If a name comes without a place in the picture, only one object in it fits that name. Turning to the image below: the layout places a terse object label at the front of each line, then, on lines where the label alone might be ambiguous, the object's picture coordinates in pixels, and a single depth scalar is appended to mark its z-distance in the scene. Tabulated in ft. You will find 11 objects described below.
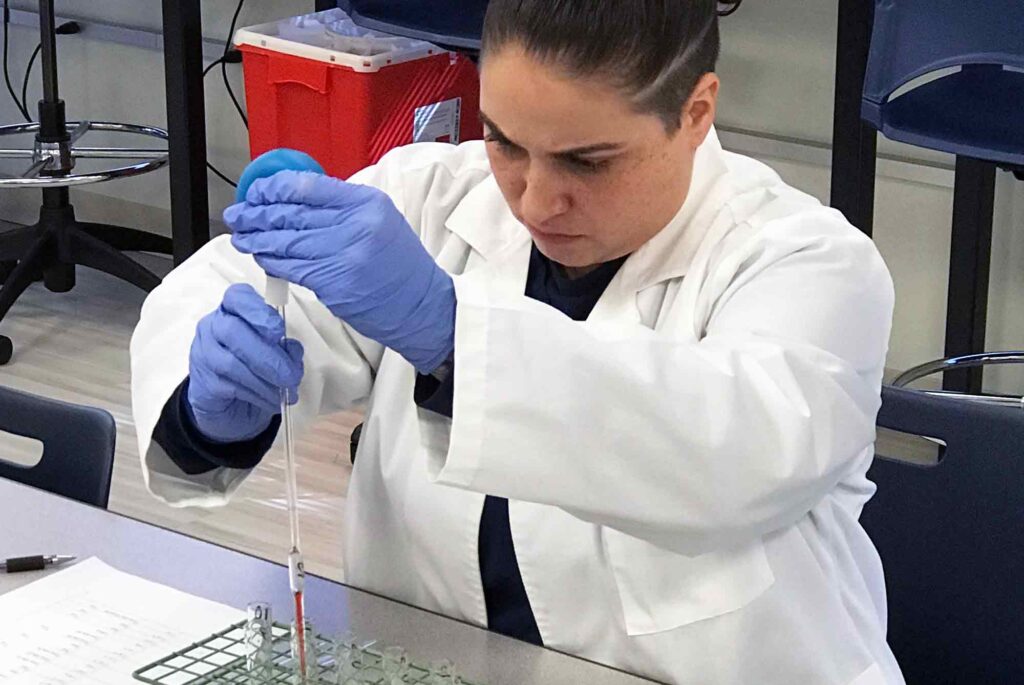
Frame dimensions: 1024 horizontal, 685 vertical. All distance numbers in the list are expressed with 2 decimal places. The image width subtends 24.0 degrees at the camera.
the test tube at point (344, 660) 6.48
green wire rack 6.47
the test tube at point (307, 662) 6.52
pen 7.24
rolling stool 16.75
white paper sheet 6.71
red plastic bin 15.02
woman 6.52
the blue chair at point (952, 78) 9.70
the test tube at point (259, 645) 6.52
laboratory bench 6.73
